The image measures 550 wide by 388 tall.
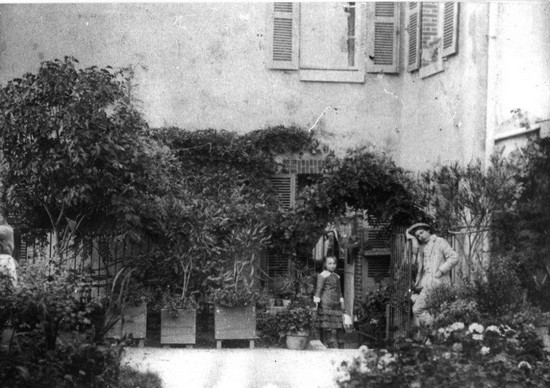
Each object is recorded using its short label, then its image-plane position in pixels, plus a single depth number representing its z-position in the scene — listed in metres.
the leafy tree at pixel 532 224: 10.03
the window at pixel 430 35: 11.45
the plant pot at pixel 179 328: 10.78
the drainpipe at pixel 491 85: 10.62
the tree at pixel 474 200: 10.19
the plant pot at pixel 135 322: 10.51
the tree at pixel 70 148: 9.96
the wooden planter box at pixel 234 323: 10.88
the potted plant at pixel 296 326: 10.95
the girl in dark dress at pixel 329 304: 11.59
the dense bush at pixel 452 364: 6.97
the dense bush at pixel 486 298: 9.47
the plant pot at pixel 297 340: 10.93
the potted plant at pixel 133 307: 10.41
